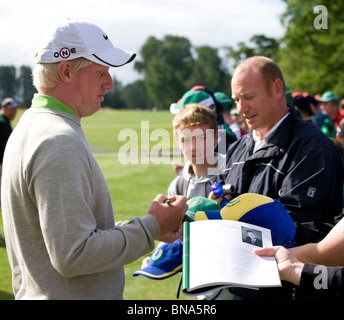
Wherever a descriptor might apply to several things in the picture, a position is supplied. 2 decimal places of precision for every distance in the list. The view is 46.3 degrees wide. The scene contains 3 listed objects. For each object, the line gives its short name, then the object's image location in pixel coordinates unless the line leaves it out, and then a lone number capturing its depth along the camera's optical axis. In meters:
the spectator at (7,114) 9.17
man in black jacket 2.64
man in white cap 1.78
